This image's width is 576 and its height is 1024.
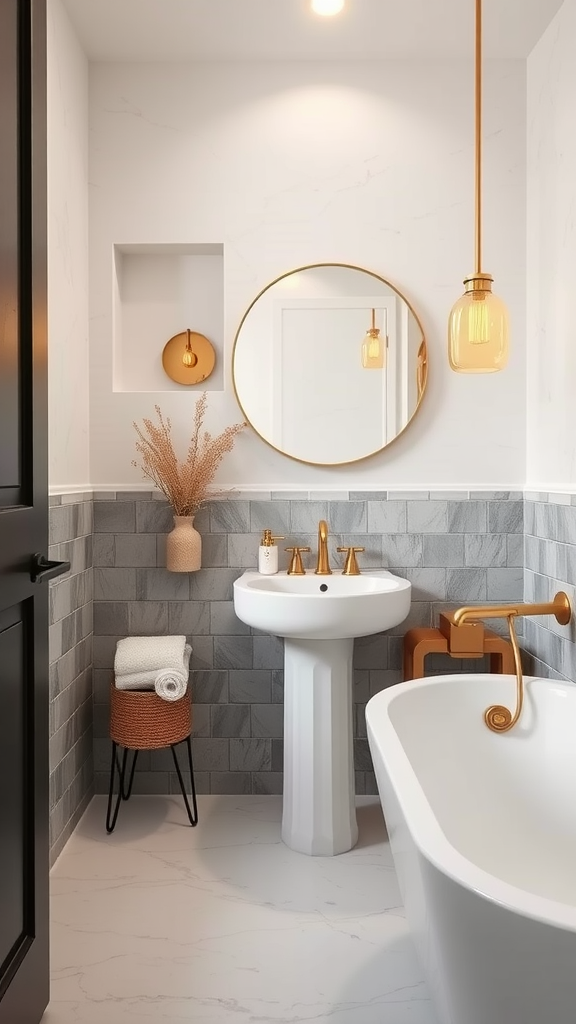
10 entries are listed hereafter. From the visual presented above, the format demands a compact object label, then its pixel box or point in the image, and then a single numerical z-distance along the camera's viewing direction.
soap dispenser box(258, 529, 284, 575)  2.91
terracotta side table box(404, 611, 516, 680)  2.80
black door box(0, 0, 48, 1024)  1.51
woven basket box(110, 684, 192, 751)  2.69
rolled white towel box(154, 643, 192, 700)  2.65
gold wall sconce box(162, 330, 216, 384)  3.11
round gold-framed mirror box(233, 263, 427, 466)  2.98
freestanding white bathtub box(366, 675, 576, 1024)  1.13
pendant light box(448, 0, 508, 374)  2.19
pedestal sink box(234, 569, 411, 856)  2.59
